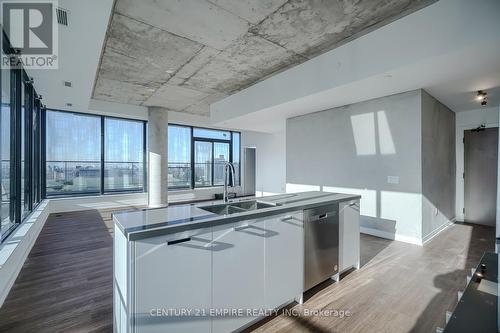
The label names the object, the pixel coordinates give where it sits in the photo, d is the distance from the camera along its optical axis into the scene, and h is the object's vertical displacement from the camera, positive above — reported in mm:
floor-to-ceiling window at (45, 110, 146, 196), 6203 +337
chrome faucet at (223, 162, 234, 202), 2215 -82
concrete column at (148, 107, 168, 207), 6652 +189
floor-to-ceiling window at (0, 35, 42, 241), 2901 +309
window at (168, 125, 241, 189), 8203 +441
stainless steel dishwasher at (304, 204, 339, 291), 2178 -781
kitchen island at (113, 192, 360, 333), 1297 -672
